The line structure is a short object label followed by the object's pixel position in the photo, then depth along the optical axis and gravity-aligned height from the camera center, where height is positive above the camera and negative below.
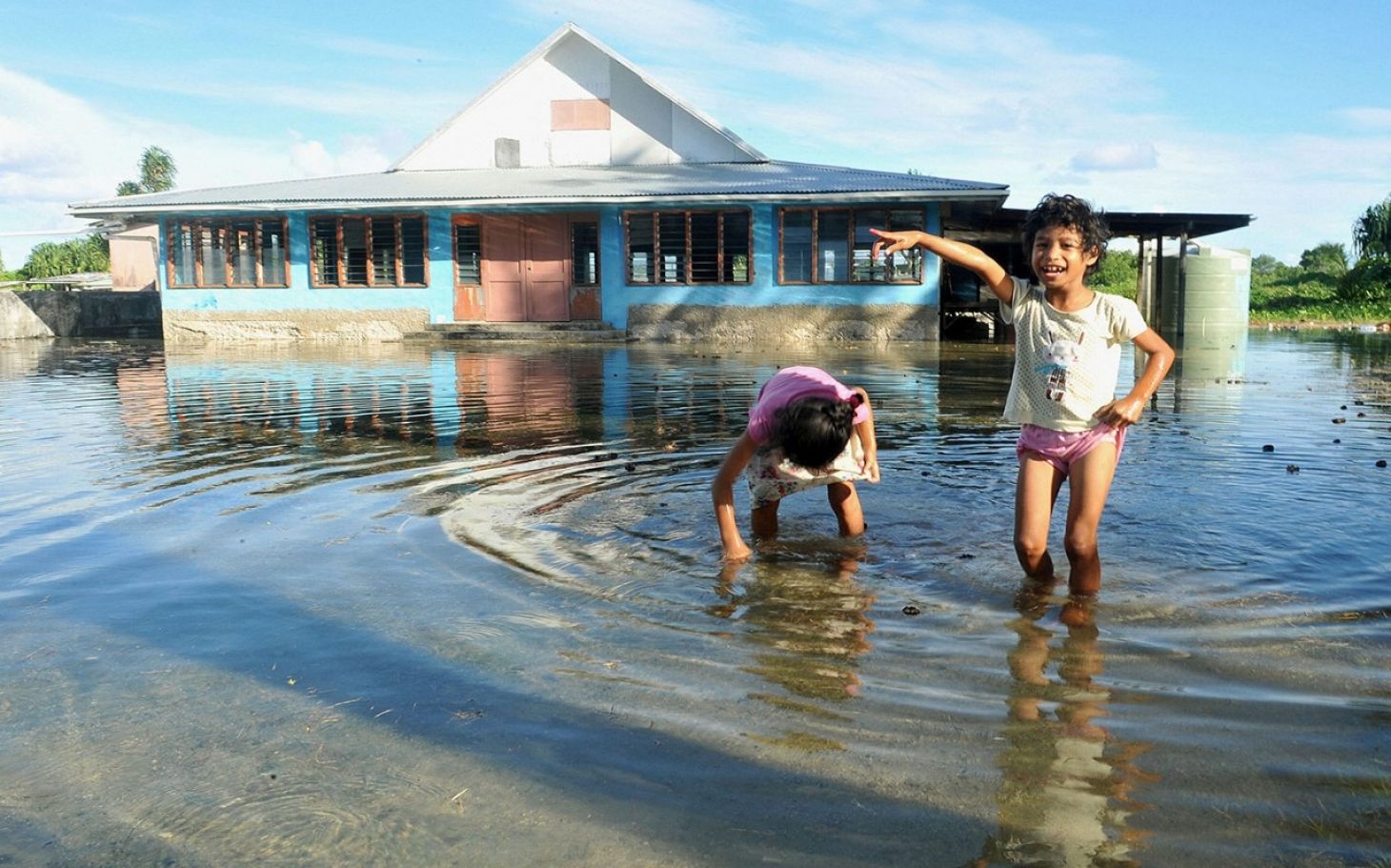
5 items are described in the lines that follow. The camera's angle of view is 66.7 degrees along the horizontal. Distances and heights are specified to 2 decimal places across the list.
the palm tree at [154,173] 65.31 +9.19
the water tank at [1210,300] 22.08 +0.18
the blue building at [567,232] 21.94 +1.87
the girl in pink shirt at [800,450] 3.95 -0.55
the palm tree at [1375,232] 38.67 +2.77
